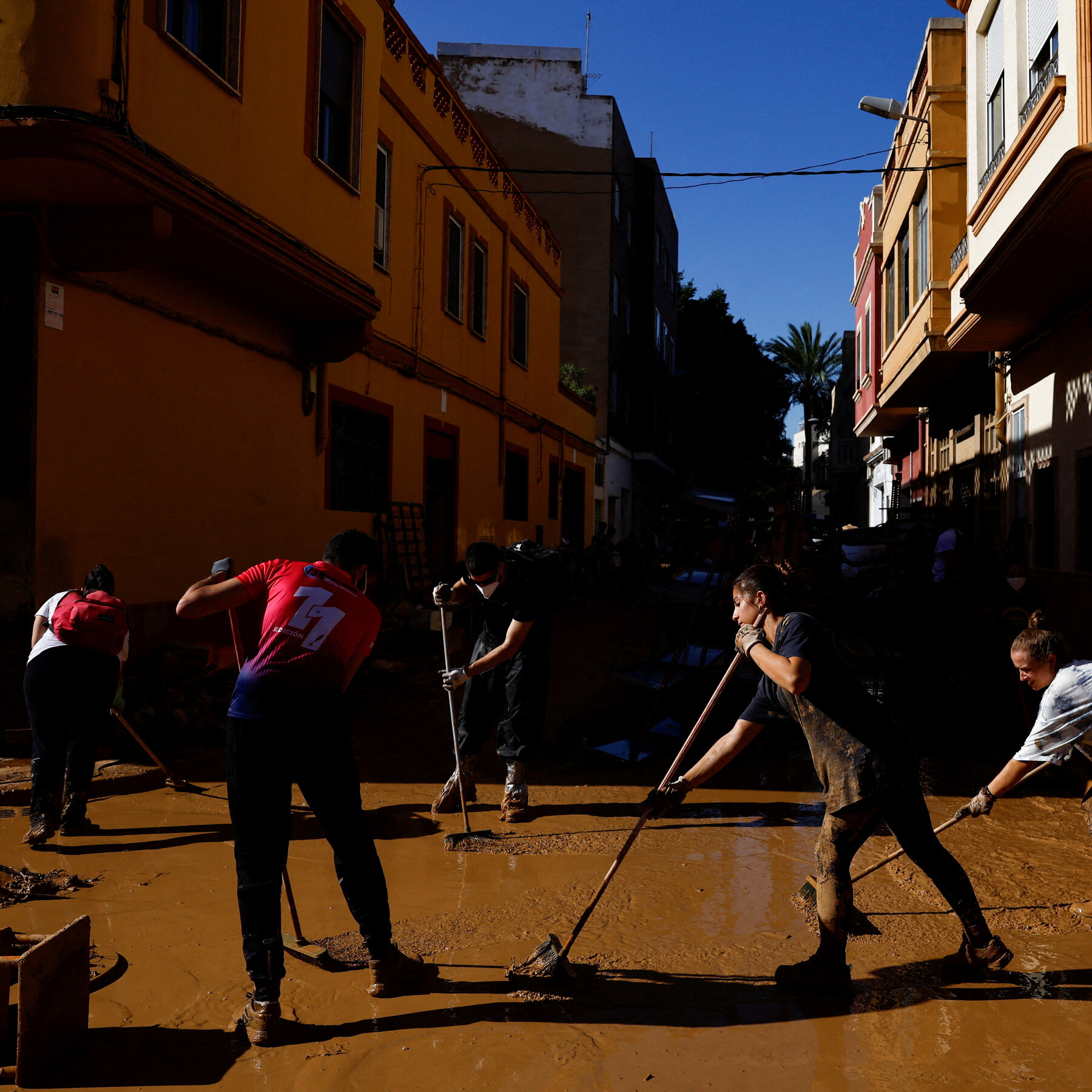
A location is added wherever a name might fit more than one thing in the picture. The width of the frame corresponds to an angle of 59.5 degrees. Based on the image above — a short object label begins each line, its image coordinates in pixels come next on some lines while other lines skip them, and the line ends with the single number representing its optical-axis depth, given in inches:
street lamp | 522.3
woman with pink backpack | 209.0
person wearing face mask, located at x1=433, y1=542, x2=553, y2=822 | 237.3
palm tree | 1969.7
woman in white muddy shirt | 153.9
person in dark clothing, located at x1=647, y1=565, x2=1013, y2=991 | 140.6
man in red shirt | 134.6
